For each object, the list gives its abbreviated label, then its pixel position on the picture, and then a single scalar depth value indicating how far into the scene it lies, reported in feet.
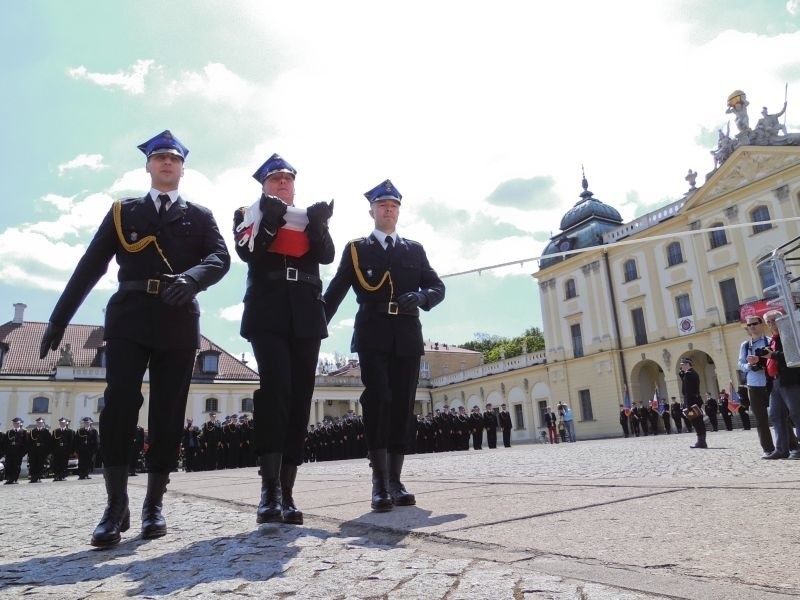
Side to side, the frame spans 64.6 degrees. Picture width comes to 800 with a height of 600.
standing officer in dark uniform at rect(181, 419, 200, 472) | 75.61
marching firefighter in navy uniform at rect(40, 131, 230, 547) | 10.55
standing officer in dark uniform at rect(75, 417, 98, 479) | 66.72
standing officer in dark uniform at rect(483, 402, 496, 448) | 88.07
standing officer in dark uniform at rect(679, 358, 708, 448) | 34.40
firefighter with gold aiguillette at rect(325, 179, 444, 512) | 13.47
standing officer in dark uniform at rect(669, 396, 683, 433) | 89.68
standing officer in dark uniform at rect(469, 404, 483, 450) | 88.58
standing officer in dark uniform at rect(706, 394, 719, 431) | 82.28
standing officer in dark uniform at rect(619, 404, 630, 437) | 101.91
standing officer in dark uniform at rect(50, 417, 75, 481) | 66.80
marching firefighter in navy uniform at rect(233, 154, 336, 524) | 11.67
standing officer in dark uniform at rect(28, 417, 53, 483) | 66.80
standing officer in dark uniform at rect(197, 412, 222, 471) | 72.69
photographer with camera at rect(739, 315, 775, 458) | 23.99
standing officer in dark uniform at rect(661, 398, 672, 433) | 91.04
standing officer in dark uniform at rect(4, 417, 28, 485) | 65.26
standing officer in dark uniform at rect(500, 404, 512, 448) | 91.27
